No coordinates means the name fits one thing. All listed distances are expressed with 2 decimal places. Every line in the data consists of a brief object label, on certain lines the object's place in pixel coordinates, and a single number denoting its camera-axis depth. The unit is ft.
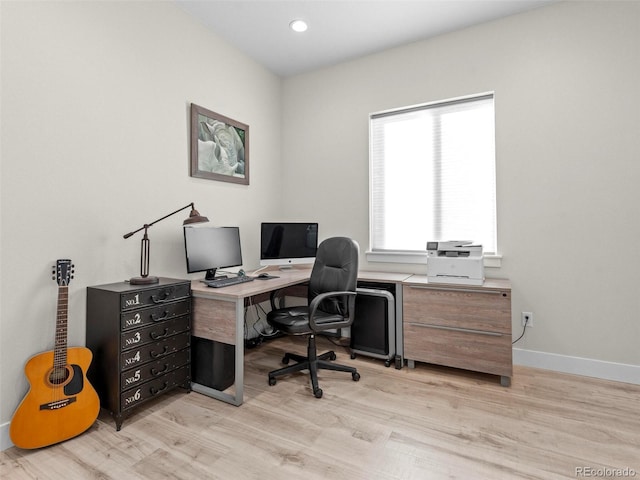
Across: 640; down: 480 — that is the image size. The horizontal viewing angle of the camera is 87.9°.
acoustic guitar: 5.62
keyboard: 8.01
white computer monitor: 10.56
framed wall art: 9.36
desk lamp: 7.19
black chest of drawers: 6.38
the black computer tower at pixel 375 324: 9.36
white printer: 8.43
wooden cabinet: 8.08
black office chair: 7.76
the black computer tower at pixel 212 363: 7.71
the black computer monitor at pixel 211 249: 8.34
